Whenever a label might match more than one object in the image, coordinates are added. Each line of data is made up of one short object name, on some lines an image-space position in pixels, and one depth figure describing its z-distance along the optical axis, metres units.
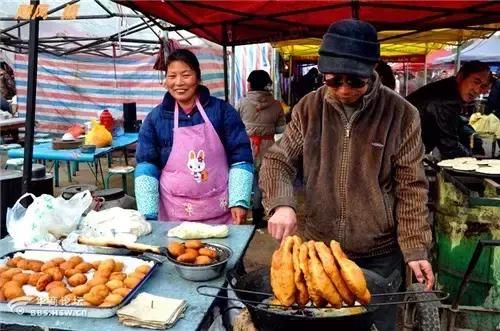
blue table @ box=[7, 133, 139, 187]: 5.80
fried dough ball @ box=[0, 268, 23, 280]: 1.73
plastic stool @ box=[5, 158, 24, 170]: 5.54
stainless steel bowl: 1.83
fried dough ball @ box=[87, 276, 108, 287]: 1.67
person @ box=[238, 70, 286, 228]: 6.53
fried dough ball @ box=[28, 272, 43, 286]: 1.70
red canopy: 3.79
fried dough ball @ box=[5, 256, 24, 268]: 1.86
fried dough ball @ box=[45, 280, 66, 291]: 1.66
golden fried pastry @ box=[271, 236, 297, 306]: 1.48
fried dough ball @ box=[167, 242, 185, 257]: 1.94
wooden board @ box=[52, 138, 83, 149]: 6.14
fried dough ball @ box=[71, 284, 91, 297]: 1.63
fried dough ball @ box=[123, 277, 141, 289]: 1.71
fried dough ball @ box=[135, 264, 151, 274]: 1.84
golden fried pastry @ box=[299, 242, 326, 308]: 1.45
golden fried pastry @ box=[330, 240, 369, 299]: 1.44
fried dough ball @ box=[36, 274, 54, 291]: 1.67
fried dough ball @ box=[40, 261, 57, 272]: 1.80
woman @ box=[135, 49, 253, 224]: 2.80
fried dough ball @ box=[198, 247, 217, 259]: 1.93
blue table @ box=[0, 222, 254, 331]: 1.52
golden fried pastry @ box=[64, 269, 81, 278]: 1.76
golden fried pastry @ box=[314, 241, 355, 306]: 1.46
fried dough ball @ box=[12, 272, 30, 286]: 1.70
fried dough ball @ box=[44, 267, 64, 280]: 1.73
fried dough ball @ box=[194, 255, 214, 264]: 1.87
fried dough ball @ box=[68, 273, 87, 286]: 1.70
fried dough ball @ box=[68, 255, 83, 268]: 1.85
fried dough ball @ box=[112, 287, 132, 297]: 1.63
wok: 1.39
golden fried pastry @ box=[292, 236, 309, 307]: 1.47
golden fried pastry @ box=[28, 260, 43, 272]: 1.82
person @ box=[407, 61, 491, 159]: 4.27
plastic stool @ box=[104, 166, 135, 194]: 6.55
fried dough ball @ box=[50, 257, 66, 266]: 1.84
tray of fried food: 1.57
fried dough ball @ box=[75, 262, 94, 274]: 1.80
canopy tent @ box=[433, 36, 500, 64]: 13.91
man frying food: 2.07
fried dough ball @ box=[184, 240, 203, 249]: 2.00
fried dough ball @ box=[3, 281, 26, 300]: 1.61
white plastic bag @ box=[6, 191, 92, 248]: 2.21
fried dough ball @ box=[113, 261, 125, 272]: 1.84
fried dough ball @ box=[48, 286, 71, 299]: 1.60
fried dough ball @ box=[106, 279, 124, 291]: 1.68
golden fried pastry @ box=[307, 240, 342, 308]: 1.43
